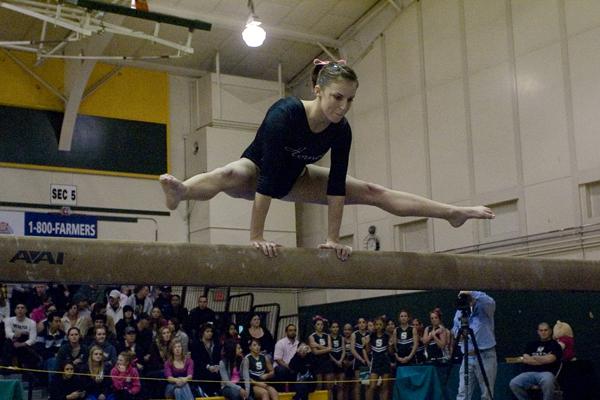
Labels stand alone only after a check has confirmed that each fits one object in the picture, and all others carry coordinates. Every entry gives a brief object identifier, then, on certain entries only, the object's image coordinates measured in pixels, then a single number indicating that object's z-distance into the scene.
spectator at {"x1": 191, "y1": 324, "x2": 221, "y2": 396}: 10.26
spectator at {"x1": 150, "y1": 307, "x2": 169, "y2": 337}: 10.94
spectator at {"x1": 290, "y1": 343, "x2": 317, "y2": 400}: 11.45
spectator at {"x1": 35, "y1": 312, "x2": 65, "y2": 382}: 9.95
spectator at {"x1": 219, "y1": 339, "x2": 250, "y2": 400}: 10.25
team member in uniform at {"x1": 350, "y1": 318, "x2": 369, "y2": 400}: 12.12
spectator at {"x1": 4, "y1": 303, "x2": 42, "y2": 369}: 9.68
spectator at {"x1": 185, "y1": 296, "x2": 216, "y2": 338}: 11.87
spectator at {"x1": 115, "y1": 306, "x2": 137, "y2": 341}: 10.99
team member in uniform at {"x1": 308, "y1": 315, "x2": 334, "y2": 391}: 11.76
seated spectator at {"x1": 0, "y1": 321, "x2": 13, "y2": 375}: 9.52
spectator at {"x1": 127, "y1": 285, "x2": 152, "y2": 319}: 12.08
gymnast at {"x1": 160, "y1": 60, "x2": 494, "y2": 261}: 4.37
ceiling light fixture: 10.81
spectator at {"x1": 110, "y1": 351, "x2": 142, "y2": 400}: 9.19
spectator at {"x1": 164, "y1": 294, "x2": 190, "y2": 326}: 11.97
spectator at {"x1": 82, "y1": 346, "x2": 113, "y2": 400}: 8.98
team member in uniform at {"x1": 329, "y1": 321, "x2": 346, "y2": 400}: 11.71
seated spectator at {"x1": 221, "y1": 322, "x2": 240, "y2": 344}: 11.10
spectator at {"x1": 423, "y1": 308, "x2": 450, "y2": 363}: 11.49
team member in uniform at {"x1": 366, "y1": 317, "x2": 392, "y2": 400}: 11.43
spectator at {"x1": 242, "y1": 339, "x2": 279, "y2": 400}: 10.43
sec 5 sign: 15.23
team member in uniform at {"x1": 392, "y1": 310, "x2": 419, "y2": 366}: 11.67
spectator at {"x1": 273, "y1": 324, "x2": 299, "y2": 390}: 11.15
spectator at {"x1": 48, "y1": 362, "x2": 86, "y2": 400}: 8.84
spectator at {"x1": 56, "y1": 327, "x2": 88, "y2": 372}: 9.06
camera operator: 9.16
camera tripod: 7.46
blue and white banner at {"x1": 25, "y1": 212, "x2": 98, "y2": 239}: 14.77
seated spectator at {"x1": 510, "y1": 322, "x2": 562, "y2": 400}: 9.57
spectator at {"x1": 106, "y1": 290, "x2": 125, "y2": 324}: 11.74
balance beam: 3.88
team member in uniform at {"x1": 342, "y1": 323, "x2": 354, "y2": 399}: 11.88
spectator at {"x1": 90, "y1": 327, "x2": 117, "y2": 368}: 9.38
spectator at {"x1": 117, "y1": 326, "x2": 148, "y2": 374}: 9.94
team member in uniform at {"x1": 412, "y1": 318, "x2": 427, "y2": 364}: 11.79
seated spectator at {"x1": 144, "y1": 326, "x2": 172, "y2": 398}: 9.67
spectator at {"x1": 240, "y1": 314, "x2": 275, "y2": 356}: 11.43
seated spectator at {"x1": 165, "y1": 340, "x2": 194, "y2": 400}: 9.58
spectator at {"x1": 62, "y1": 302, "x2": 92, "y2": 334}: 10.55
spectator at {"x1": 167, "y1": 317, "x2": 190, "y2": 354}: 10.08
